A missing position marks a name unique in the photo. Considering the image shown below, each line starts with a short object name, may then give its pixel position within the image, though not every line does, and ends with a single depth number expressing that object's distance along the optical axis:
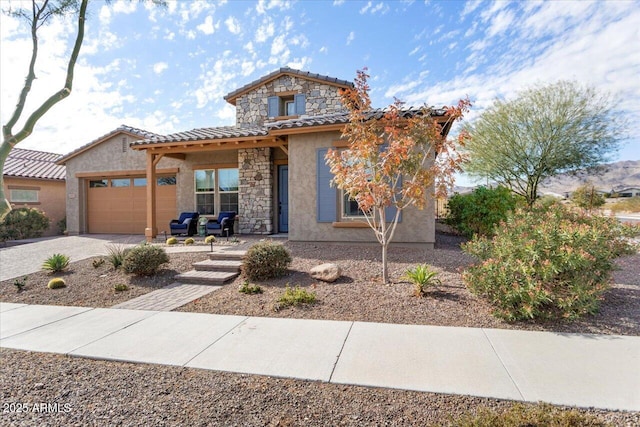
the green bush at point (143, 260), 6.87
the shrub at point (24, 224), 13.99
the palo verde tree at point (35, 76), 2.63
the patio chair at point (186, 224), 11.77
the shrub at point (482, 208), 10.41
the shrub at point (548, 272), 4.05
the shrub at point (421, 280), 5.23
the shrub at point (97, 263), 7.95
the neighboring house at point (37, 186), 15.78
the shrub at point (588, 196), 21.19
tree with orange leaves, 5.81
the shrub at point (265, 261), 6.40
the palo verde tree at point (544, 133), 14.92
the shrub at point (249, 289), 5.79
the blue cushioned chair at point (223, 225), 11.29
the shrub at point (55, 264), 7.68
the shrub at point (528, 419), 2.26
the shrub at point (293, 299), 5.09
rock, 6.08
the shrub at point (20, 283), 6.66
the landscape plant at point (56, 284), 6.62
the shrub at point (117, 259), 7.56
